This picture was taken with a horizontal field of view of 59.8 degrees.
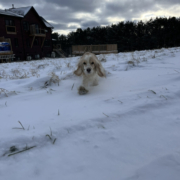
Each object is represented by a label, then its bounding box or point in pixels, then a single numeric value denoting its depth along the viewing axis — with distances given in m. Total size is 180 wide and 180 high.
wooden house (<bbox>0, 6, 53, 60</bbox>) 20.55
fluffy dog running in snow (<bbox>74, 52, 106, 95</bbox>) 2.95
